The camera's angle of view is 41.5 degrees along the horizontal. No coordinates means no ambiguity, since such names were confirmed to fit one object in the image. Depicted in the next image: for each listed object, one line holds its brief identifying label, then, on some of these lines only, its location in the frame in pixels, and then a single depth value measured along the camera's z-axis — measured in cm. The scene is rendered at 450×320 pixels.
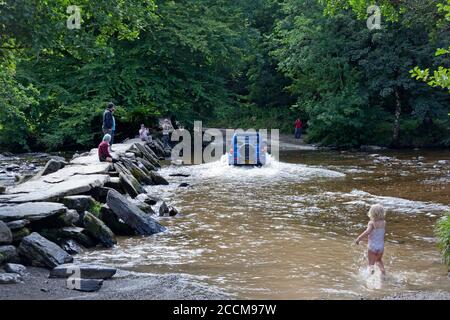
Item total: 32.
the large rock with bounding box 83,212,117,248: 1138
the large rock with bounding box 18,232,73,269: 938
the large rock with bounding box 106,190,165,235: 1245
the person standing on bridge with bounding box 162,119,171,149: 3235
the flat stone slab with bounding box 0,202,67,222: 1032
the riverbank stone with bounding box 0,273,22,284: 824
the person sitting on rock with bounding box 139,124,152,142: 2995
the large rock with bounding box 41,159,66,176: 1705
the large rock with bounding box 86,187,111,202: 1387
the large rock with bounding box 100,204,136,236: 1248
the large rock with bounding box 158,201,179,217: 1460
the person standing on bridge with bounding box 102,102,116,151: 1997
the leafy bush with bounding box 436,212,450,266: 992
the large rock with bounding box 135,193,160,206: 1574
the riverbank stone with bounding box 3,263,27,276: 881
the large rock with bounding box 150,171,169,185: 2055
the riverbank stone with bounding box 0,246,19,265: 903
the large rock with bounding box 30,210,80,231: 1077
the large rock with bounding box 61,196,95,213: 1212
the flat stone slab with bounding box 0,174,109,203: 1195
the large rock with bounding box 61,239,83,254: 1067
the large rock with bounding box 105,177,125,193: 1551
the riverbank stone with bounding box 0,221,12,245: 935
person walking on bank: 4412
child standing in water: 972
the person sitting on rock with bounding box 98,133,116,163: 1850
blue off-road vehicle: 2459
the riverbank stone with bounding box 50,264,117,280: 873
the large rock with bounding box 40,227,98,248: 1077
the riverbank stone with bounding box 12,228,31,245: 984
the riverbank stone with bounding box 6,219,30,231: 986
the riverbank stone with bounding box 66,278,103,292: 816
